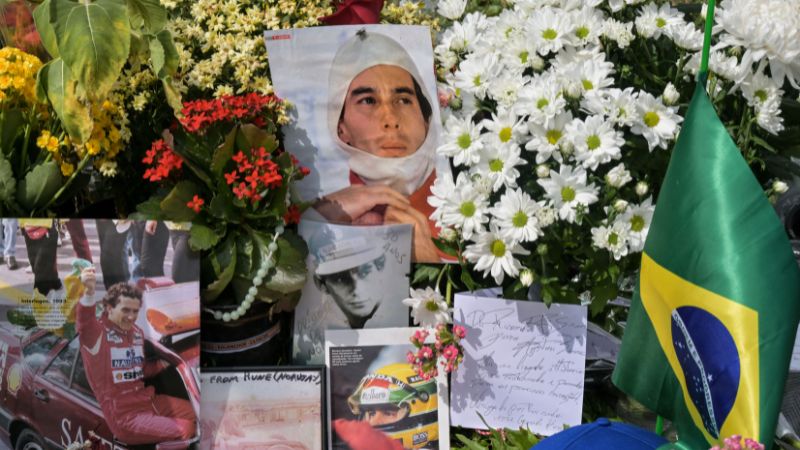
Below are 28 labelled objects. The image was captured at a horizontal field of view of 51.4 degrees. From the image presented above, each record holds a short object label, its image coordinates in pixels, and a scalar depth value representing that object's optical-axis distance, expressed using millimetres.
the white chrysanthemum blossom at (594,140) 1717
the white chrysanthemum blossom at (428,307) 1936
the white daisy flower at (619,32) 1809
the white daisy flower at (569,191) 1728
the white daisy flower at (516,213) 1748
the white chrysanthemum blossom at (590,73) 1780
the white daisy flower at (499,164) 1793
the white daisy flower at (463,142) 1857
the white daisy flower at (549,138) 1770
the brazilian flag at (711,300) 1374
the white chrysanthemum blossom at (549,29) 1835
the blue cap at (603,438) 1537
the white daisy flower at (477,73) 1892
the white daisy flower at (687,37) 1799
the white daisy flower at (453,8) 2041
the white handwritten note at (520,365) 1931
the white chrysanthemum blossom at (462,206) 1798
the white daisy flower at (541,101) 1749
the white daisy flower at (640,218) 1754
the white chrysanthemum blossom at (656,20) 1820
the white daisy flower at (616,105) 1742
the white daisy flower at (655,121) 1748
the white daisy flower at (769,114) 1750
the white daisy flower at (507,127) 1806
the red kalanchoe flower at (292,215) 1882
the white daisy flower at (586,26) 1834
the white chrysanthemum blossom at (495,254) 1777
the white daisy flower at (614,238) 1722
